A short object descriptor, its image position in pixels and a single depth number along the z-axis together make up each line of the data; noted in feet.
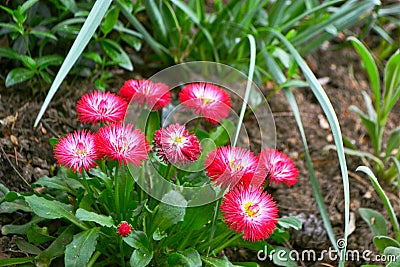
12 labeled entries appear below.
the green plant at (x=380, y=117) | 4.87
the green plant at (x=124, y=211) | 3.31
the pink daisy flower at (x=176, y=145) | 3.31
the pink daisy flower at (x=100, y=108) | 3.42
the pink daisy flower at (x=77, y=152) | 3.22
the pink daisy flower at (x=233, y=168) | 3.28
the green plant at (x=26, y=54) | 4.43
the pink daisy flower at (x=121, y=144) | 3.19
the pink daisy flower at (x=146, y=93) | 3.74
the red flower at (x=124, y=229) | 3.31
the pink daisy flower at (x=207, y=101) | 3.68
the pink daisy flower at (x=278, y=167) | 3.48
